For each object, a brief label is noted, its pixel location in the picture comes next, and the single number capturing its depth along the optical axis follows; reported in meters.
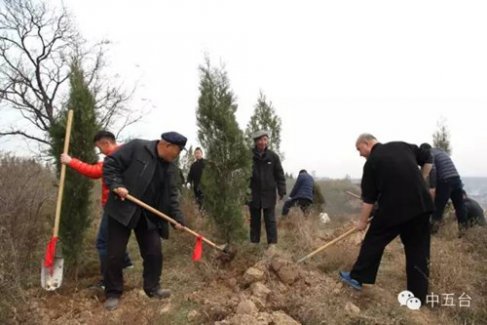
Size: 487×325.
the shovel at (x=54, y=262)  4.90
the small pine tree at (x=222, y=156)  6.24
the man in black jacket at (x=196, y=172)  9.24
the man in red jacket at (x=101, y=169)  4.86
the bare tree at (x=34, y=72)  21.39
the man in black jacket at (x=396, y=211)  4.52
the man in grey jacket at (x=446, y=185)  6.77
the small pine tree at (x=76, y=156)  5.55
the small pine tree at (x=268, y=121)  11.73
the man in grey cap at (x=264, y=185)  6.65
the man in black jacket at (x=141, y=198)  4.51
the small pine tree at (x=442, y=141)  13.60
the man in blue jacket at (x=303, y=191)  9.85
